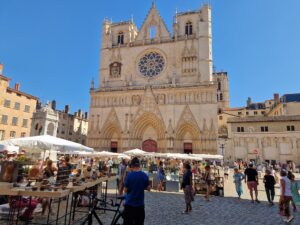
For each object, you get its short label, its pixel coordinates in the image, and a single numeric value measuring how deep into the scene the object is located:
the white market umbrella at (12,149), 18.14
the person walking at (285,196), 7.34
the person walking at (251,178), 10.35
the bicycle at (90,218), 4.71
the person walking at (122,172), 11.50
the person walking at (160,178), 13.48
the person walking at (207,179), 10.87
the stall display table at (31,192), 5.00
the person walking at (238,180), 11.27
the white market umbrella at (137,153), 19.83
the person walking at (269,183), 10.13
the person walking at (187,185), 8.17
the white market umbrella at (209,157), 20.88
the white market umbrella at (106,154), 18.59
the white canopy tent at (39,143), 9.99
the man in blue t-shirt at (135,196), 4.38
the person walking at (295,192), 8.91
